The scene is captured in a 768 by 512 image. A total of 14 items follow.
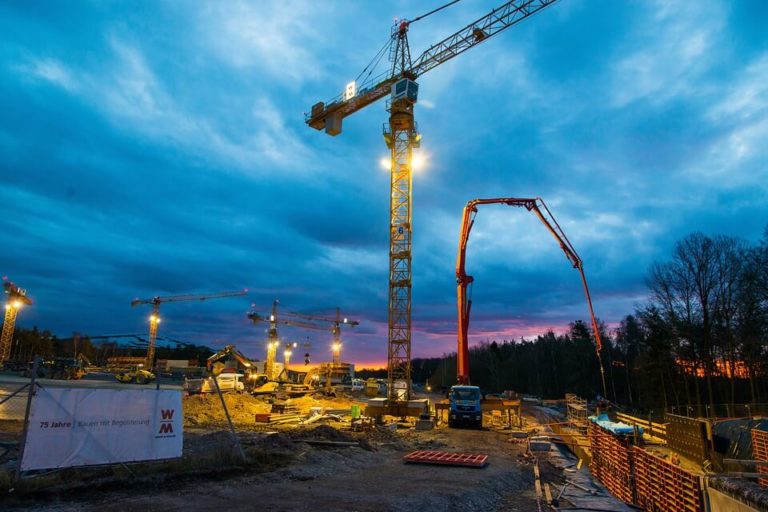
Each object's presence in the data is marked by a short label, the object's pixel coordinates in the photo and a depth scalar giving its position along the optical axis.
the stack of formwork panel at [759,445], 19.38
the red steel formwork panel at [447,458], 17.12
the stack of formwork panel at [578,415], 28.71
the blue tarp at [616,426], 25.07
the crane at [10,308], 84.06
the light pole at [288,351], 121.71
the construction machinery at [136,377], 56.78
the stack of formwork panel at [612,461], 14.92
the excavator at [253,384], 36.16
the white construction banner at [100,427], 10.16
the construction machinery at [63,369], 56.31
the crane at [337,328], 133.50
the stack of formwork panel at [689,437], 20.02
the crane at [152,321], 98.31
